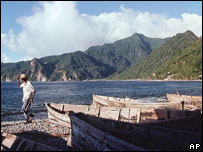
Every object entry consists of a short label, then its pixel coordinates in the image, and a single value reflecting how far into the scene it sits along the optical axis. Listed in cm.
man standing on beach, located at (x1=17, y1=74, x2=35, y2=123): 1191
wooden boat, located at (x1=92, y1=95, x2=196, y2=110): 1530
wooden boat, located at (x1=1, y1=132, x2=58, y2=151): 582
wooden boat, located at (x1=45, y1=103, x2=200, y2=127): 1205
